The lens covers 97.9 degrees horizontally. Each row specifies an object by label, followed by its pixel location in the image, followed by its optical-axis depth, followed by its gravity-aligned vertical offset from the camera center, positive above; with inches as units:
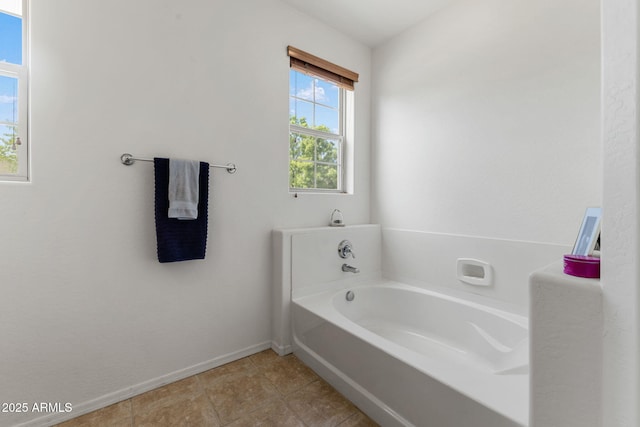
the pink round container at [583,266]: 30.3 -5.8
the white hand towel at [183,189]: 63.3 +5.0
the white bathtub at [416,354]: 42.0 -29.7
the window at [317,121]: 92.7 +32.4
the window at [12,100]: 53.1 +21.0
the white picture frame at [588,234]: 34.6 -2.5
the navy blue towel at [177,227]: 63.0 -3.8
